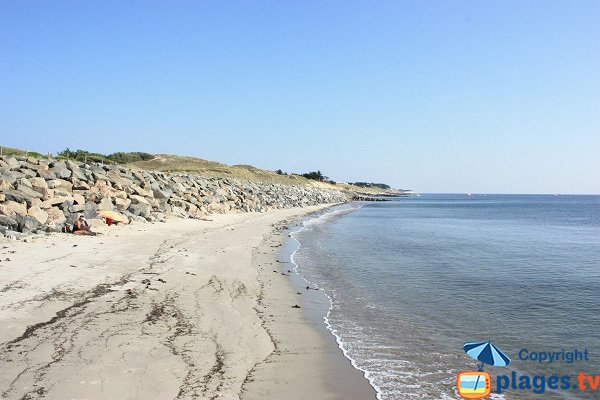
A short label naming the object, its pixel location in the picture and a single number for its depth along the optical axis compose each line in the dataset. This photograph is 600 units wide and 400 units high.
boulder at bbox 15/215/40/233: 14.61
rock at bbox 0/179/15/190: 16.50
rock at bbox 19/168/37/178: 19.16
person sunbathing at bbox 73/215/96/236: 15.89
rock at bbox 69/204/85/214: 17.67
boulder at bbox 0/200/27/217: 14.89
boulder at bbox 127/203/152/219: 21.83
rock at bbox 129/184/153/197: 24.73
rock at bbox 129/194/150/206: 23.05
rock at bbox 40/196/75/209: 16.97
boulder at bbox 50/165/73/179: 20.94
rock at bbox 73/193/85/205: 18.66
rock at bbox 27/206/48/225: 15.49
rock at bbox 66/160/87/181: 21.72
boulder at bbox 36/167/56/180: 19.90
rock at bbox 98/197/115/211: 19.61
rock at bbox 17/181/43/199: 16.88
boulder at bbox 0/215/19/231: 14.26
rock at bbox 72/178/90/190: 21.08
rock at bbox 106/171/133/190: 23.94
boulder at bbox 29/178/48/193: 18.12
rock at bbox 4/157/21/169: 19.78
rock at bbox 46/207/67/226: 16.06
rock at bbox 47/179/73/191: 19.40
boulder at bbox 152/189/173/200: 26.94
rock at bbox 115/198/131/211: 21.38
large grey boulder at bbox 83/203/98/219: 18.14
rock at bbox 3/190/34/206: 15.88
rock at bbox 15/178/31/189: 17.59
